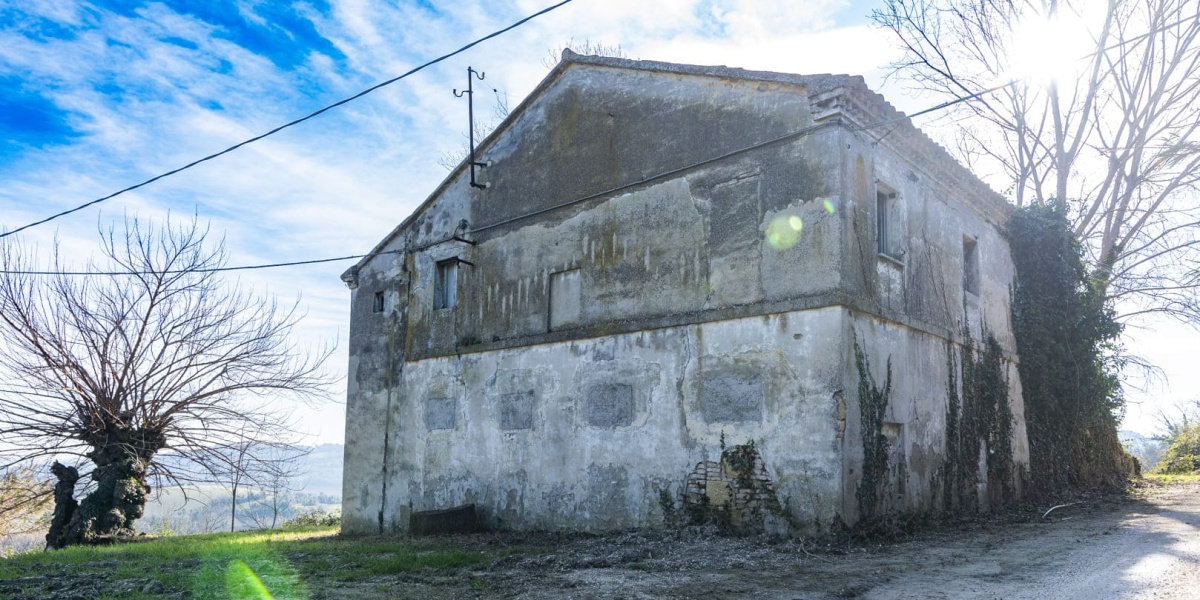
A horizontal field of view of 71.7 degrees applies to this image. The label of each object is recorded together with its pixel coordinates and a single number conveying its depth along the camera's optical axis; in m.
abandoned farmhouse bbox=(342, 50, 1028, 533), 10.46
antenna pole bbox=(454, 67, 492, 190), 14.80
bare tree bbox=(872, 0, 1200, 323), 19.30
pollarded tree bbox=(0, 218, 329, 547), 17.28
